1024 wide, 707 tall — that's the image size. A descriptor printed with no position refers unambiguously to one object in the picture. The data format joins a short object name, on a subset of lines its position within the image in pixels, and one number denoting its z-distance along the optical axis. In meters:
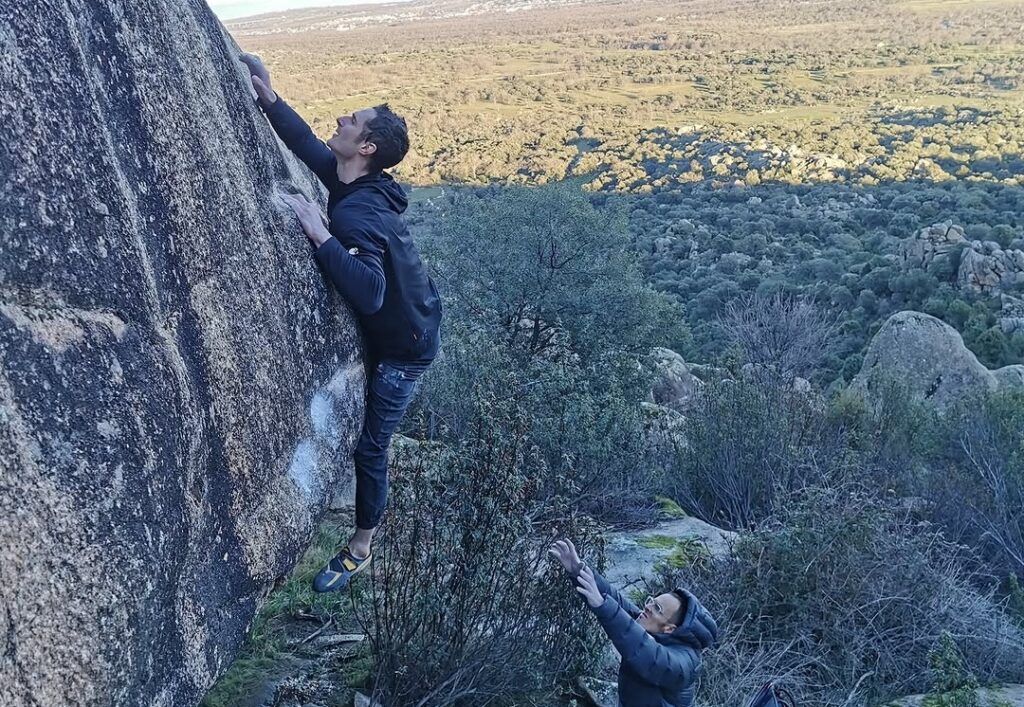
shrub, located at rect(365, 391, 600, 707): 3.64
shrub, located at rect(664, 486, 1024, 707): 5.52
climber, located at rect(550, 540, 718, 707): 3.47
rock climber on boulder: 3.35
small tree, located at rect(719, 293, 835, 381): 17.58
